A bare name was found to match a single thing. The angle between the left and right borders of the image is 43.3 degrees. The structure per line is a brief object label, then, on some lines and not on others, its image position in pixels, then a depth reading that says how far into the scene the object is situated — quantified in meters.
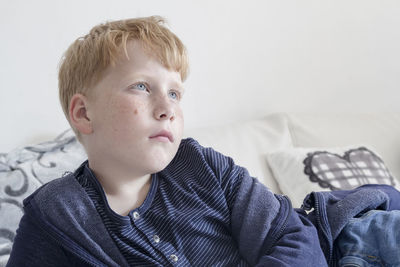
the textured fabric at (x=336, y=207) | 1.00
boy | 0.89
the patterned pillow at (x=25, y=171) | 1.20
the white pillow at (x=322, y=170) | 1.60
